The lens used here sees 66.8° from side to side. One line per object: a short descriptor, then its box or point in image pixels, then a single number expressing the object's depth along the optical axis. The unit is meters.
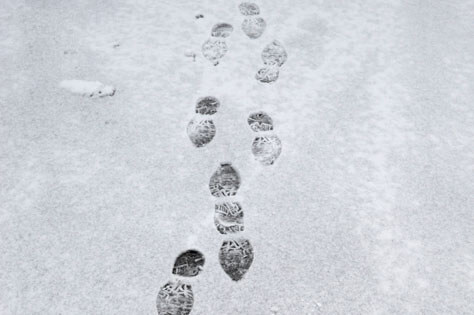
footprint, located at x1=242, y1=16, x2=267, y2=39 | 1.88
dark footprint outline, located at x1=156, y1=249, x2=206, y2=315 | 1.03
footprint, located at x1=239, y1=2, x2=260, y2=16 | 2.00
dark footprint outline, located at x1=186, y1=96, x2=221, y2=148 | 1.43
